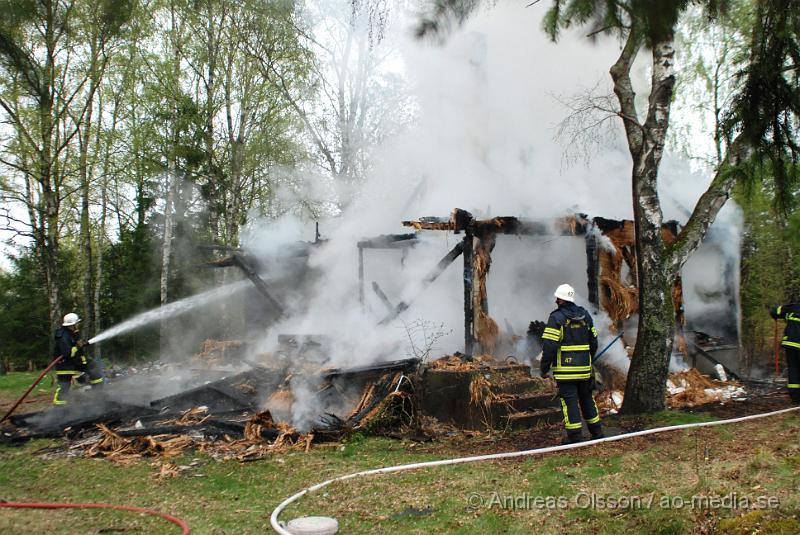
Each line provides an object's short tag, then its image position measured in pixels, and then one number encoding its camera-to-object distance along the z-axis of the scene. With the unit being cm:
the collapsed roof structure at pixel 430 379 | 760
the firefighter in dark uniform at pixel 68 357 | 923
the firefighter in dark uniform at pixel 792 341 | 788
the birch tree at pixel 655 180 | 665
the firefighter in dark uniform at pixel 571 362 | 616
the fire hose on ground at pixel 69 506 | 464
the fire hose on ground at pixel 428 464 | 446
